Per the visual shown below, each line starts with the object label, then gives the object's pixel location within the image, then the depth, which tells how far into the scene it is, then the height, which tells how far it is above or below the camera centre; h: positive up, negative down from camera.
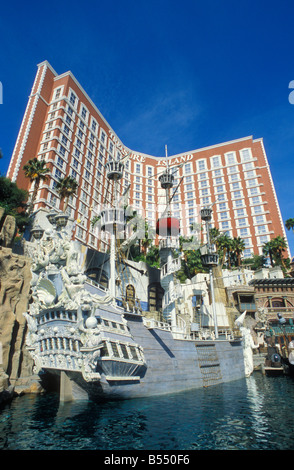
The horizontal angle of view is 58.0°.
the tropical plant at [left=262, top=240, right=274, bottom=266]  53.00 +20.15
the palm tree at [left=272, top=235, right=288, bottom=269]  52.53 +20.21
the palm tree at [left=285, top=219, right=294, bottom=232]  49.47 +23.00
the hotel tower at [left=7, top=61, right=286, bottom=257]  46.31 +38.92
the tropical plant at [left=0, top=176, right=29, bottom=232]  31.66 +18.13
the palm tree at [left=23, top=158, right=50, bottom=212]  36.28 +23.61
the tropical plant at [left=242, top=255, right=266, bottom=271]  53.84 +18.29
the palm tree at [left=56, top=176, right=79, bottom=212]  38.03 +22.72
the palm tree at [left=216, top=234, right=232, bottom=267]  49.83 +19.46
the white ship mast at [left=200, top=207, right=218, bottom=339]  28.47 +9.89
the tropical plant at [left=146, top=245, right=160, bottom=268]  45.33 +16.26
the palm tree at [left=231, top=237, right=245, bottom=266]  49.51 +19.20
